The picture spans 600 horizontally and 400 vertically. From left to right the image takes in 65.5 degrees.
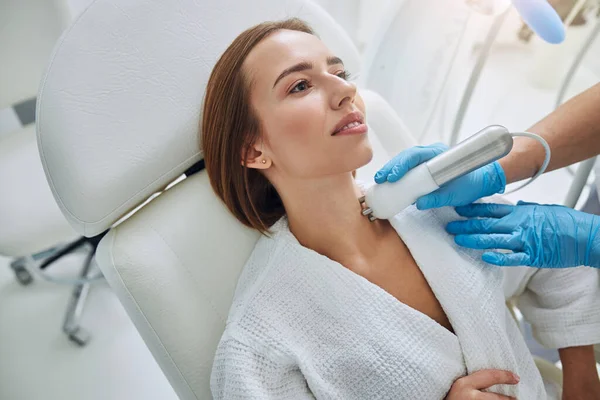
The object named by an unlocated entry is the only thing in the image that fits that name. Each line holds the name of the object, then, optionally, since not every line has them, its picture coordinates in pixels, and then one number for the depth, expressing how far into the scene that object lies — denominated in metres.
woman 0.90
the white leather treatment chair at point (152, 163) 0.85
